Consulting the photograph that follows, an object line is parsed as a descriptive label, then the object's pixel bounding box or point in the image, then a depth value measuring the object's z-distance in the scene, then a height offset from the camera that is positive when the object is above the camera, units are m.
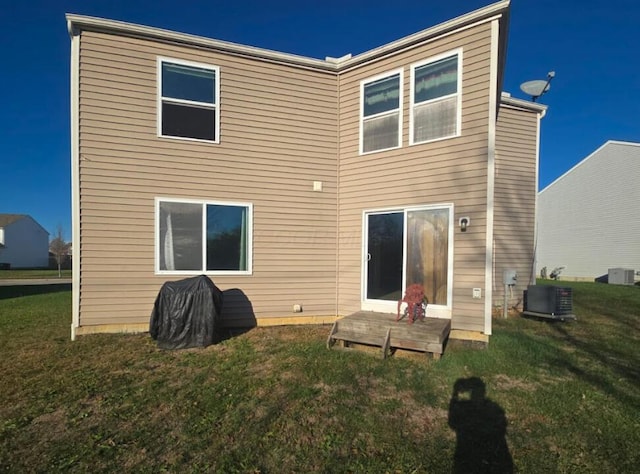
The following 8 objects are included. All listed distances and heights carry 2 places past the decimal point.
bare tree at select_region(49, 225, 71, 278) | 33.12 -2.26
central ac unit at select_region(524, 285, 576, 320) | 7.35 -1.49
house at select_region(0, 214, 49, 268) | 40.41 -2.24
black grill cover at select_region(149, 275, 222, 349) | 5.52 -1.45
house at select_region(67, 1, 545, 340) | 5.84 +1.07
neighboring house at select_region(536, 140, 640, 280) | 17.56 +1.06
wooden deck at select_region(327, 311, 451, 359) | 4.93 -1.56
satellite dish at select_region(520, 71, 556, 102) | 9.19 +3.98
